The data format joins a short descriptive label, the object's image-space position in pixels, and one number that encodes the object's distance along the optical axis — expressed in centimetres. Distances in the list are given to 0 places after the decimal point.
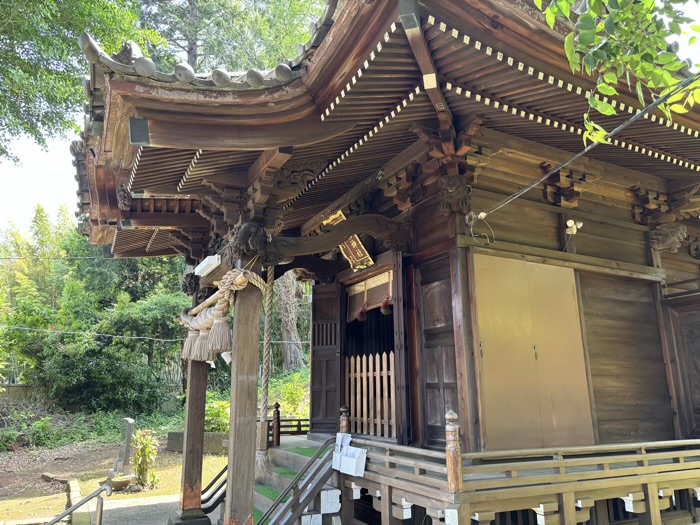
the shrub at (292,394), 1662
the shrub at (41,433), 1551
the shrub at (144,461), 1048
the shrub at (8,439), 1496
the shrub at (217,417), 1539
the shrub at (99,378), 1714
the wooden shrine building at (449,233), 369
